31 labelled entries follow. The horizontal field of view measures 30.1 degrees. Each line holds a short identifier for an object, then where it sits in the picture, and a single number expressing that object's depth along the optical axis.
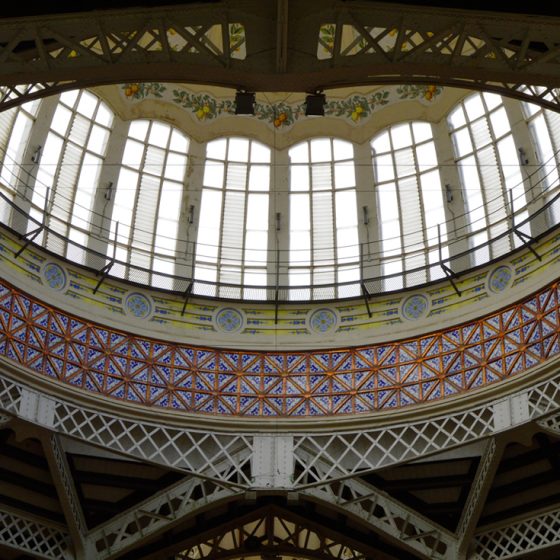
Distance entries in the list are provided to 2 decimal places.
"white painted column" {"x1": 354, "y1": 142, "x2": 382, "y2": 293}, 28.95
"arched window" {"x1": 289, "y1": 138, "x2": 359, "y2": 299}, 29.27
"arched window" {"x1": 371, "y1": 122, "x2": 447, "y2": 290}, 28.66
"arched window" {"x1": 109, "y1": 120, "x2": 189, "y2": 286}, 29.05
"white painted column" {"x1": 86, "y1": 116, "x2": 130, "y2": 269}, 28.34
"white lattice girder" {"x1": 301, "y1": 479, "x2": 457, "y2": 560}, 25.19
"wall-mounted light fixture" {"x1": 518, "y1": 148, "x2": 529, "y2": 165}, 27.16
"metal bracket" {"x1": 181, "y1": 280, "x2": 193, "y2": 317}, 27.94
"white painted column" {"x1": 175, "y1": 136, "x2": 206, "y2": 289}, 29.08
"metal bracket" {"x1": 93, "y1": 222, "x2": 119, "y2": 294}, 27.14
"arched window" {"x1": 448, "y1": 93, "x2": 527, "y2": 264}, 27.34
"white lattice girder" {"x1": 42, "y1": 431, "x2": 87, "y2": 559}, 24.39
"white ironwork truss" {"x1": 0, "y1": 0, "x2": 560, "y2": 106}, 13.17
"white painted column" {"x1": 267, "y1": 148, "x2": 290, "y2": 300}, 29.31
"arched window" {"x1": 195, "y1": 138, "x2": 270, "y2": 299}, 29.47
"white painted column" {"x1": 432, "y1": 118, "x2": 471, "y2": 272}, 28.00
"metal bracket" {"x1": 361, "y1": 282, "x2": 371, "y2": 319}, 27.69
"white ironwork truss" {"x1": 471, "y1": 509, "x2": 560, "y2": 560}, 24.95
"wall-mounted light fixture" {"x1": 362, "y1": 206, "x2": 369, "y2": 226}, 29.45
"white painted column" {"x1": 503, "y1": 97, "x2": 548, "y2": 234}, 26.06
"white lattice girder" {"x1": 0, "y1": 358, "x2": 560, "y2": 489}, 23.83
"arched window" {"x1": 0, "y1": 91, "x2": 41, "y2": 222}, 26.73
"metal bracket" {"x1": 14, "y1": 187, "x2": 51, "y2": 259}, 25.73
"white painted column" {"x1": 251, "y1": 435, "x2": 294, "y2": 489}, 25.09
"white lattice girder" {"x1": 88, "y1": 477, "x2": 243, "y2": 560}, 25.30
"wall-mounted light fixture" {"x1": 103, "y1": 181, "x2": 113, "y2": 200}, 28.89
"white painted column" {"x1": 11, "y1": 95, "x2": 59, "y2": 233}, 26.70
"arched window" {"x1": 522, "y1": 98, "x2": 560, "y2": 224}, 26.34
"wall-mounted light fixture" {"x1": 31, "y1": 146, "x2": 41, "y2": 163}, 27.49
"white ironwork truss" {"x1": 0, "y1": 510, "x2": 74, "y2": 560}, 25.58
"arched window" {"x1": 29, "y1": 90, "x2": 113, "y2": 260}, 27.84
